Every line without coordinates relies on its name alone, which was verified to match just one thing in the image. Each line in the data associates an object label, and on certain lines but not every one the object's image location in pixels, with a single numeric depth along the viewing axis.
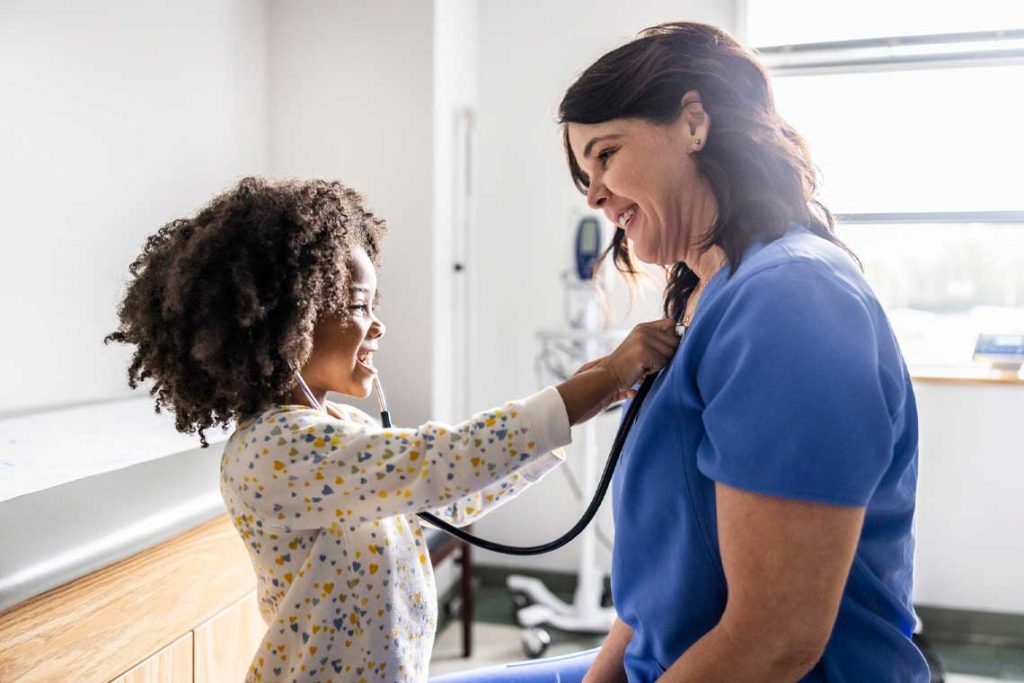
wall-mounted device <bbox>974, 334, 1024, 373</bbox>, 2.59
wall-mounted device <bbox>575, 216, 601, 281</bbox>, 2.63
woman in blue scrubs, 0.72
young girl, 0.87
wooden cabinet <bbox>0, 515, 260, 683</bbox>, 1.04
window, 2.78
